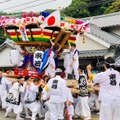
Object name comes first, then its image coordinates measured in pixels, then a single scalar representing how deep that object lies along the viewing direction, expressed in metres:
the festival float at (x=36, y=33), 10.34
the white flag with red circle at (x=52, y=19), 10.05
